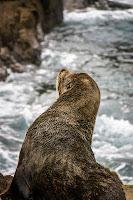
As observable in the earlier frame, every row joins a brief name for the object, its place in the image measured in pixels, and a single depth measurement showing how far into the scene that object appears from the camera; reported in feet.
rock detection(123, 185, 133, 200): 38.62
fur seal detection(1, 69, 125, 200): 27.40
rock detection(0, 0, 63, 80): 112.06
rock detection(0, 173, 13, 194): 36.78
